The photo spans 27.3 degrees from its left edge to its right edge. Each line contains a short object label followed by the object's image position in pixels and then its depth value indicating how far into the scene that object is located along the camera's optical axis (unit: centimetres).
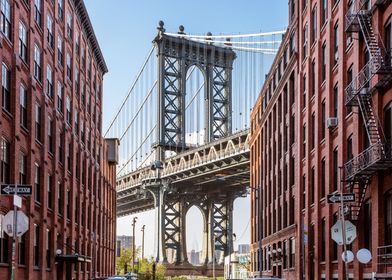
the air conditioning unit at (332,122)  3984
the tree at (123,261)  11594
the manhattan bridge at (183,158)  10806
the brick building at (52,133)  3434
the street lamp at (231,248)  11706
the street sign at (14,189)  2008
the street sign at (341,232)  2661
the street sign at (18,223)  1852
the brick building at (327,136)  3164
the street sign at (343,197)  2802
